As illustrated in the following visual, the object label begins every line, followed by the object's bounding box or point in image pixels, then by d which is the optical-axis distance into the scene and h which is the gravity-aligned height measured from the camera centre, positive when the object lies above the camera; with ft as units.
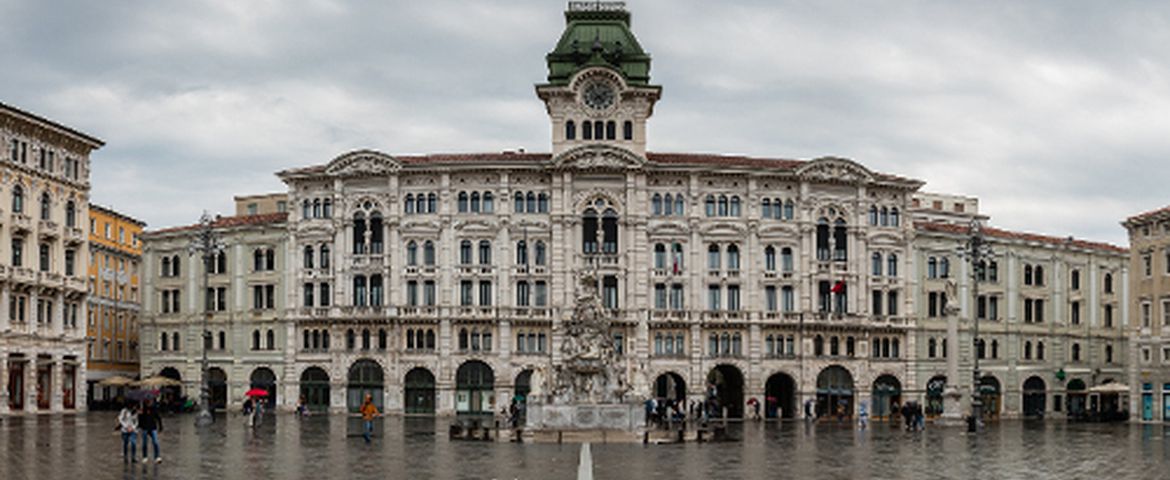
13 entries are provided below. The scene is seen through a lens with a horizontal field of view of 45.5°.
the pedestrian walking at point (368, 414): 153.69 -11.87
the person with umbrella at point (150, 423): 110.63 -9.20
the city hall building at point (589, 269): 276.41 +7.60
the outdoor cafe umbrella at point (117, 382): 282.97 -15.19
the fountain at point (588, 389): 170.30 -10.24
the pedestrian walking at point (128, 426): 110.63 -9.46
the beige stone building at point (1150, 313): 257.55 -1.46
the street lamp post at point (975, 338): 198.52 -5.11
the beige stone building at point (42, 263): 241.96 +8.19
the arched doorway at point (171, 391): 296.24 -18.19
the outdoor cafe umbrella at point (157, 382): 278.67 -15.00
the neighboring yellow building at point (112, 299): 324.60 +2.10
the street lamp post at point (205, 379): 197.06 -10.59
